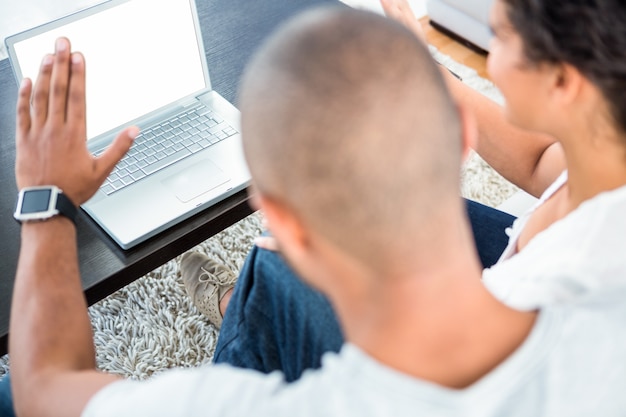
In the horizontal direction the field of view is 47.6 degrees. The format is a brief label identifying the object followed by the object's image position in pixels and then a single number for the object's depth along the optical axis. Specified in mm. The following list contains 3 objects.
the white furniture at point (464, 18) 2352
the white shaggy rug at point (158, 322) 1605
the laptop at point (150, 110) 1231
